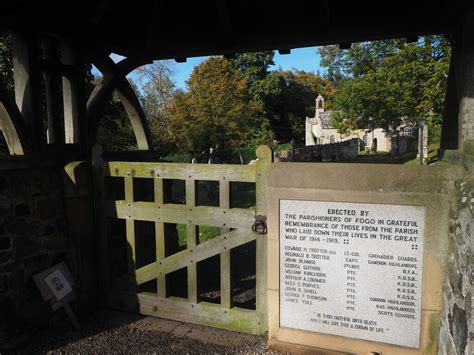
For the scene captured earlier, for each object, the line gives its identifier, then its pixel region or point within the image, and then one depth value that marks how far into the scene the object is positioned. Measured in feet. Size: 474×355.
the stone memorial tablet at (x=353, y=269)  11.12
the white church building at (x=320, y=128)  197.57
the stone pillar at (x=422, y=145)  71.87
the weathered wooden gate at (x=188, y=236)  13.34
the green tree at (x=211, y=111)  100.73
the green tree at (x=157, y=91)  118.44
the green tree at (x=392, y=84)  74.02
